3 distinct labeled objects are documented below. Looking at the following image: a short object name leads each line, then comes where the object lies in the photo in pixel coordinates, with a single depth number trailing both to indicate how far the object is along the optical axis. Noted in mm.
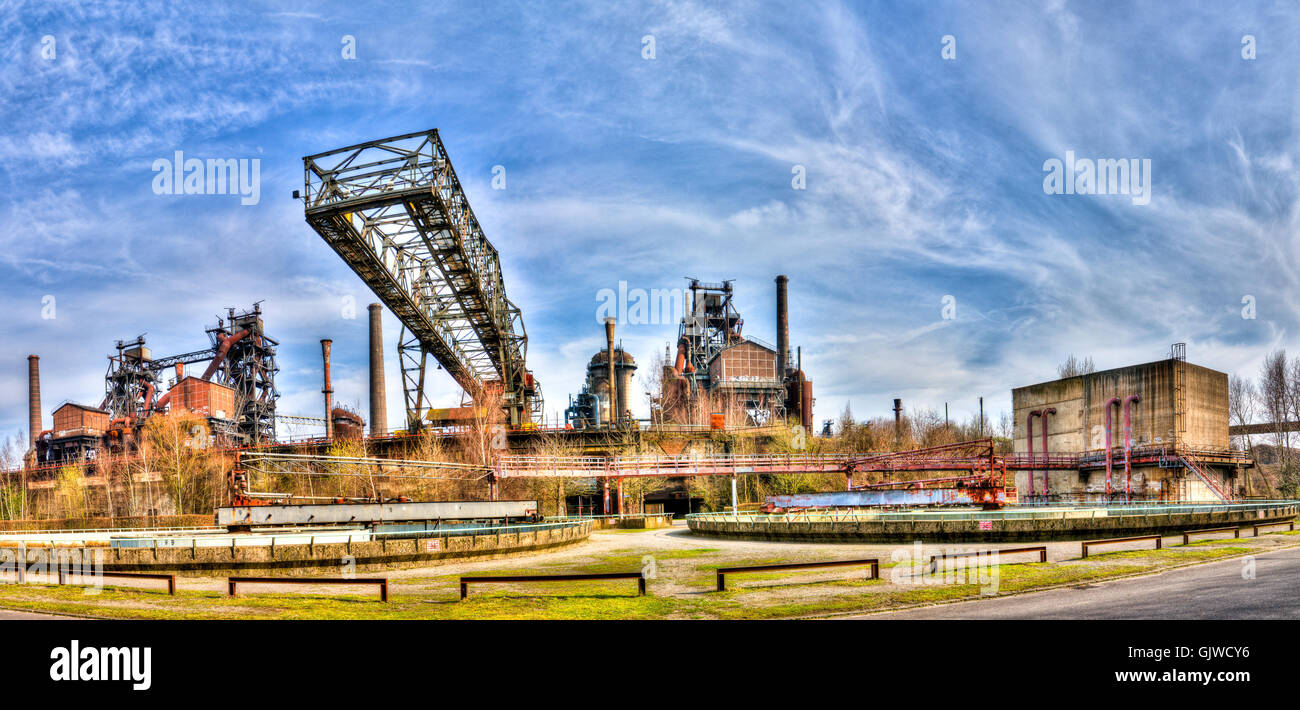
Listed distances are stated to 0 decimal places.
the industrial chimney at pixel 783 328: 80125
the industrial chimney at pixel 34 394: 80625
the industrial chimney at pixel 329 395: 76650
